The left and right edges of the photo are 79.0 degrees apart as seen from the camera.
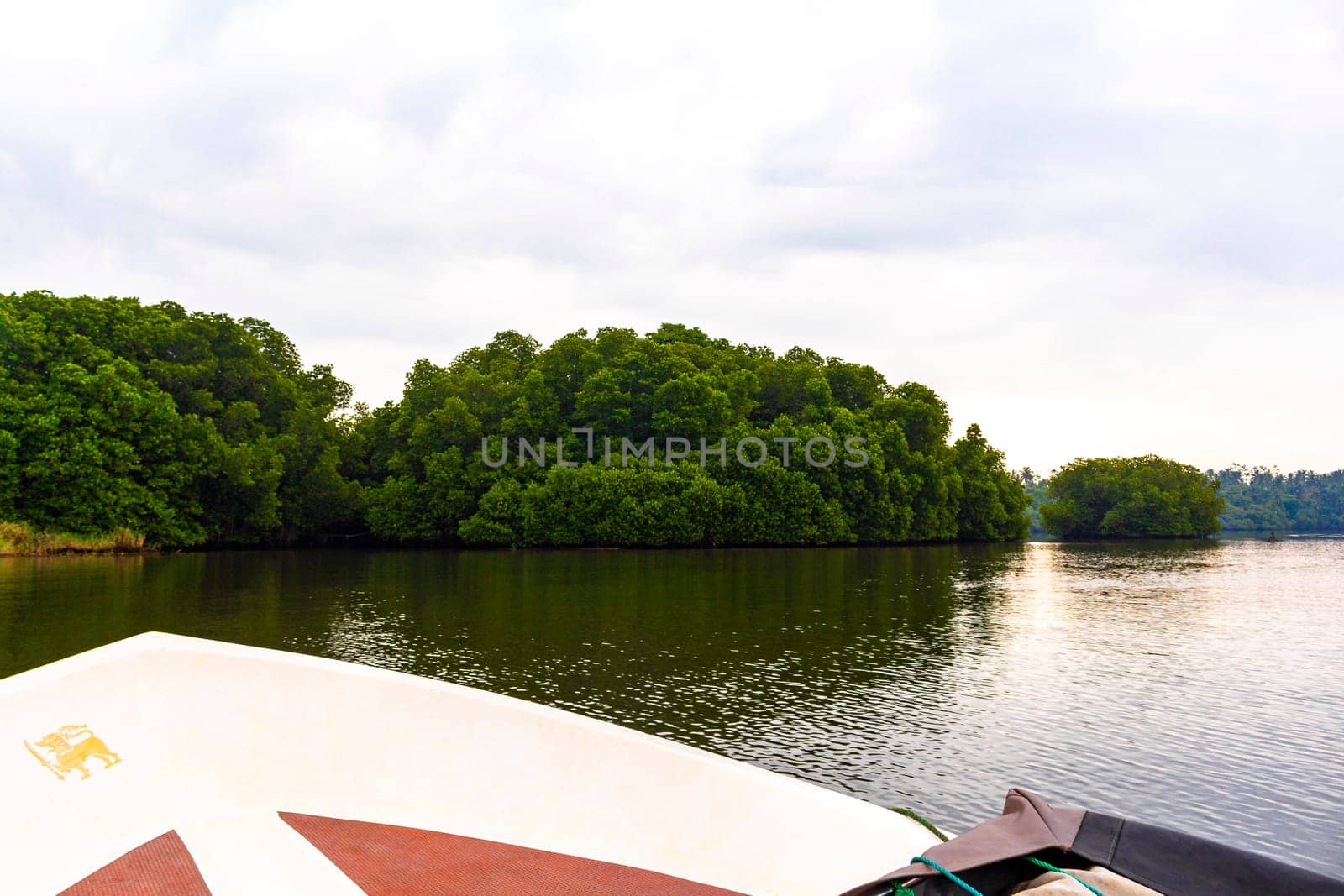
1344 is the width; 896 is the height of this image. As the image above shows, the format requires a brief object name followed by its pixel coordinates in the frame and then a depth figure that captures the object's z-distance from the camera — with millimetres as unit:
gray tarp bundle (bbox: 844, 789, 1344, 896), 2309
